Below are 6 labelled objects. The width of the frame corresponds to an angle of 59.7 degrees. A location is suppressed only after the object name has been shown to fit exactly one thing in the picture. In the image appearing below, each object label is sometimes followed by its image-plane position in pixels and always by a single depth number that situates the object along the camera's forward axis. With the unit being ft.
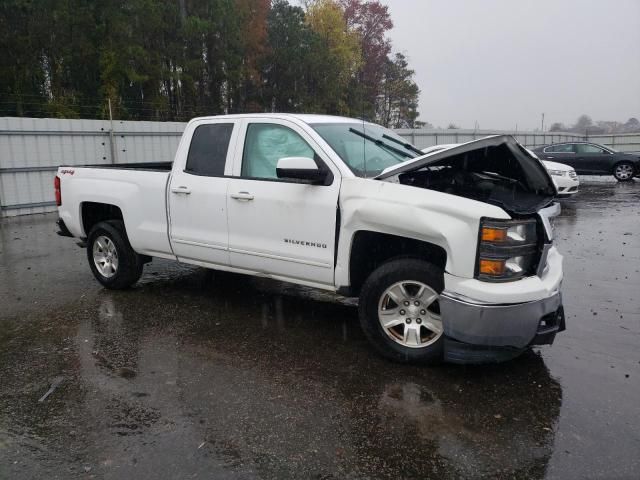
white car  48.65
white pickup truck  12.48
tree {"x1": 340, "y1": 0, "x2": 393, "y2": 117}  167.63
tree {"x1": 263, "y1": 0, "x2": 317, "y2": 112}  110.83
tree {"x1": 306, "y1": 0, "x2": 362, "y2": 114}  114.93
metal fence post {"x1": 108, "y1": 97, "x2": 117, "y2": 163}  48.93
